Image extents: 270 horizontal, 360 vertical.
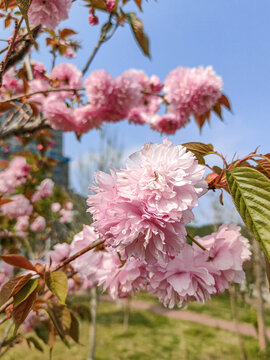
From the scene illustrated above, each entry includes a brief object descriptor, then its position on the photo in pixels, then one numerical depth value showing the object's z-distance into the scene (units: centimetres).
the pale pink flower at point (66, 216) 251
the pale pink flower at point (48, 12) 22
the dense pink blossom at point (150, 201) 13
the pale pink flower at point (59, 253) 38
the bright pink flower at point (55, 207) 242
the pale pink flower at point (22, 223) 190
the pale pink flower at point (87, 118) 43
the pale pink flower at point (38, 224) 196
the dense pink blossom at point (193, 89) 43
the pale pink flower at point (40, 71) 44
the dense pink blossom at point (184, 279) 17
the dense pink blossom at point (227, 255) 18
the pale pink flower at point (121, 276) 18
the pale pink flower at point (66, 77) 45
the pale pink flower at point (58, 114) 41
